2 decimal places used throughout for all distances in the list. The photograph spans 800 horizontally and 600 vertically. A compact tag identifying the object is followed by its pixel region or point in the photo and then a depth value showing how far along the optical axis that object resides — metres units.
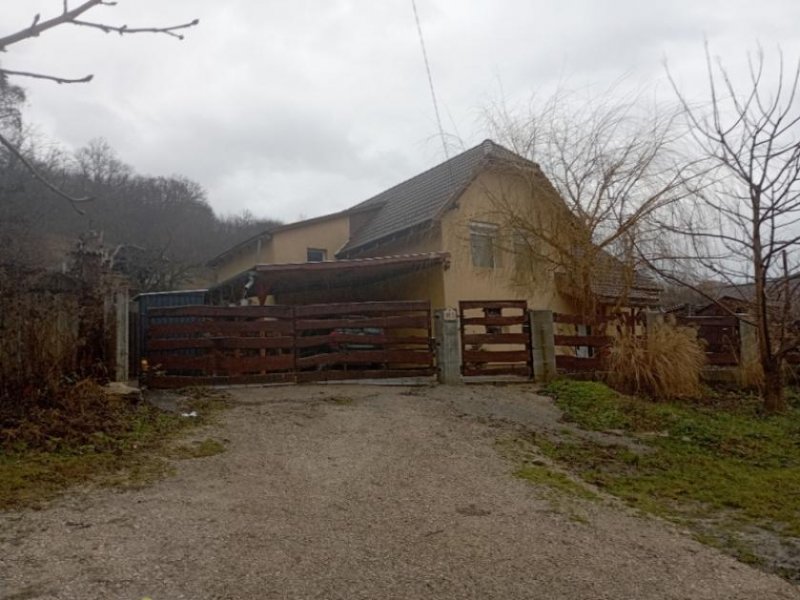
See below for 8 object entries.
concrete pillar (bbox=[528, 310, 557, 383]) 11.32
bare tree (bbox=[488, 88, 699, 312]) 12.75
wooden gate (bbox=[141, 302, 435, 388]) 10.15
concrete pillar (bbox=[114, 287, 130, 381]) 9.40
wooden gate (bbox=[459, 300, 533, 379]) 11.09
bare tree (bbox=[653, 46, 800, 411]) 9.27
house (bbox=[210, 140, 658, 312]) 13.90
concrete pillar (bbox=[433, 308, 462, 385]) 10.77
